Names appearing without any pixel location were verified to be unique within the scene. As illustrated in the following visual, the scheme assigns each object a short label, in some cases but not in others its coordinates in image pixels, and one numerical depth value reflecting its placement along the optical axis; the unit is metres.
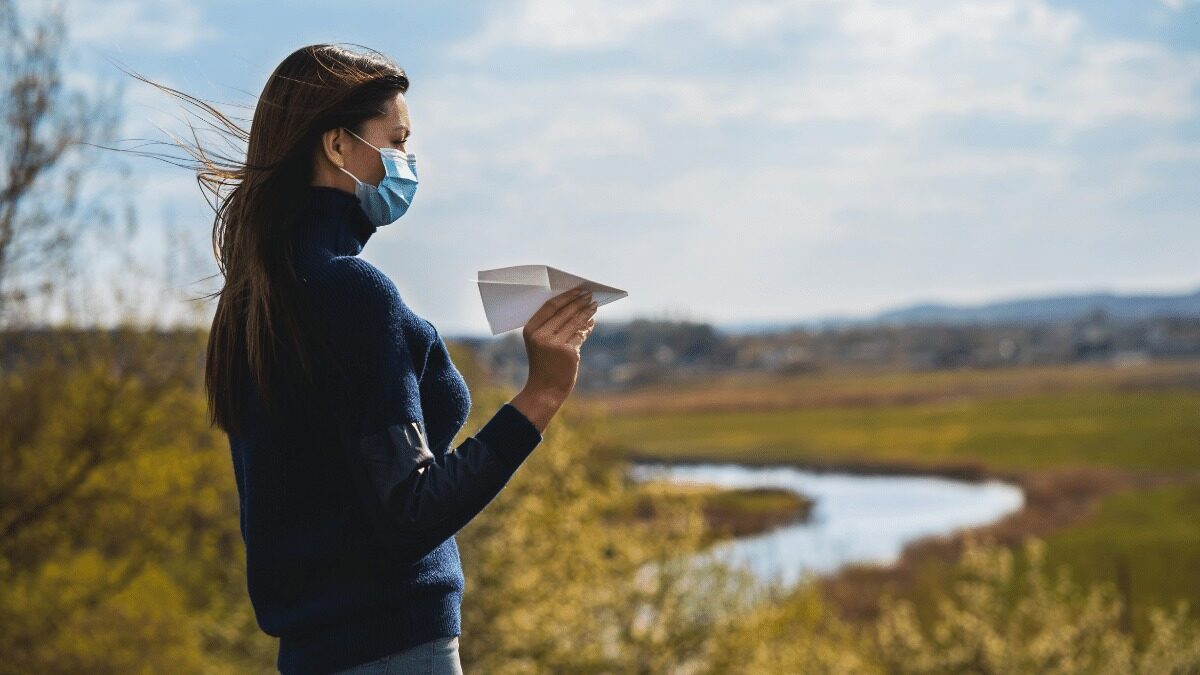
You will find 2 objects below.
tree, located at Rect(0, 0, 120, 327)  16.48
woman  3.67
